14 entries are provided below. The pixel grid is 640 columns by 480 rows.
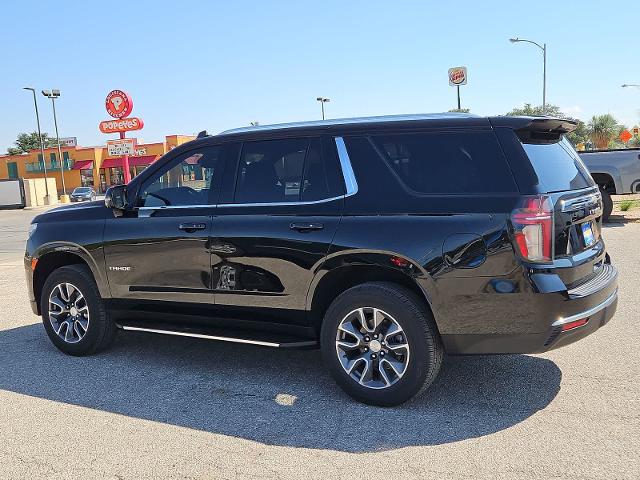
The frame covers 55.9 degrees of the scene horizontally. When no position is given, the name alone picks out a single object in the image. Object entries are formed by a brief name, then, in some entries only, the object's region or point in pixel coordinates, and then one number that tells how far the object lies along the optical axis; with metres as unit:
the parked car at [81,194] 47.78
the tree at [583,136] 54.72
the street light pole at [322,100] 59.09
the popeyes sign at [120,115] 21.70
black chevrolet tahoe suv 3.66
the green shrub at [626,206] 15.49
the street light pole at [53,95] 48.94
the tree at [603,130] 53.78
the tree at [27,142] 102.25
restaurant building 65.81
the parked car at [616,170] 12.58
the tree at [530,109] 60.79
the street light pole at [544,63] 34.85
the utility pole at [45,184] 46.69
